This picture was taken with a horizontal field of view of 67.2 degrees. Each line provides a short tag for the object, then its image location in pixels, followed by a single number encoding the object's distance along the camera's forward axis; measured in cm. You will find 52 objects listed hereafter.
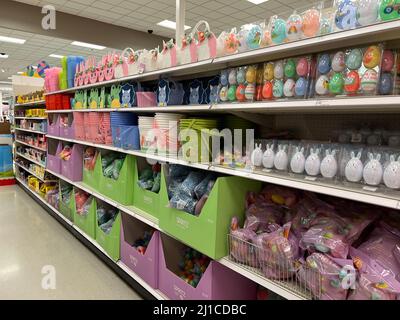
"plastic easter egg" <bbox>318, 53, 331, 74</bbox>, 127
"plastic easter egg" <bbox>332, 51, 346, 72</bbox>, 121
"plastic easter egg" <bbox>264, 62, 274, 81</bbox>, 150
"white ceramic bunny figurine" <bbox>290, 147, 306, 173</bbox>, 140
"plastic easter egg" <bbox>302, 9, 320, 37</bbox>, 128
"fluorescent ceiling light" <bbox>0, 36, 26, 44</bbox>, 813
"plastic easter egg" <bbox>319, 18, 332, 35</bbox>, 124
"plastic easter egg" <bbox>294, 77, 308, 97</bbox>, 134
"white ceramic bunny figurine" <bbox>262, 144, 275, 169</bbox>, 152
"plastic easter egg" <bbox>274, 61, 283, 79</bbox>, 144
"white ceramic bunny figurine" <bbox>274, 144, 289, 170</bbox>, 147
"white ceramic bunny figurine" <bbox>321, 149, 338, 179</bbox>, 129
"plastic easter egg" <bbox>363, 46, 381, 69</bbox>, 111
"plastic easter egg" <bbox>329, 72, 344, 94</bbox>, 121
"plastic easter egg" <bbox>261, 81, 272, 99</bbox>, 149
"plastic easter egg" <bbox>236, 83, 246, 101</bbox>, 161
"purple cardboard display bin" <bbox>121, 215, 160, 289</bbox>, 225
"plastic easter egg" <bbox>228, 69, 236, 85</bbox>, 167
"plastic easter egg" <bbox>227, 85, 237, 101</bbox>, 167
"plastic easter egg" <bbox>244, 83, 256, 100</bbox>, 157
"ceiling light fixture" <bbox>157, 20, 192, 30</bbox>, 707
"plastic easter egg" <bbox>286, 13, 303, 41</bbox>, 132
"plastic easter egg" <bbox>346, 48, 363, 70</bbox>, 116
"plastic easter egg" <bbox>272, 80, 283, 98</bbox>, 144
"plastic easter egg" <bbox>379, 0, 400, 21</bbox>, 102
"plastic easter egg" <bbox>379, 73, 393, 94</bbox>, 110
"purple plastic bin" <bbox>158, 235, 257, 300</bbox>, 177
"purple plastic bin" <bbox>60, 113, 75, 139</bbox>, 374
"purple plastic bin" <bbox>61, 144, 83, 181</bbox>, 365
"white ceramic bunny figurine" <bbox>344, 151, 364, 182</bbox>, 121
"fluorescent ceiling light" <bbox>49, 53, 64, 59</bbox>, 1012
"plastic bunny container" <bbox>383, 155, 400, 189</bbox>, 109
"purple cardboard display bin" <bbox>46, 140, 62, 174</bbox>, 417
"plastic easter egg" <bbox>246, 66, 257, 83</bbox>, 157
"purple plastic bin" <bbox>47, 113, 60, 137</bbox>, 421
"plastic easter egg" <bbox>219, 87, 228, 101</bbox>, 171
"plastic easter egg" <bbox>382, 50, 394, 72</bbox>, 110
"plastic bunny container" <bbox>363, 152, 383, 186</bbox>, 116
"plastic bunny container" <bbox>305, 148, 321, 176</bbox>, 134
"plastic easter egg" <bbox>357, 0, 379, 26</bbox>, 108
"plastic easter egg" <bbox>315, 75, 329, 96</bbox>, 126
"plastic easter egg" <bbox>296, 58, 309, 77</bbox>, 135
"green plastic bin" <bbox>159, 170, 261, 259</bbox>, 167
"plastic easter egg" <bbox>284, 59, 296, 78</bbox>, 140
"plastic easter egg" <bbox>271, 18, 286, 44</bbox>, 138
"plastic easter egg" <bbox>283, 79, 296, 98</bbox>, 139
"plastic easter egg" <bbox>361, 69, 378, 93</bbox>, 111
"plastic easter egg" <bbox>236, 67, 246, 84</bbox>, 161
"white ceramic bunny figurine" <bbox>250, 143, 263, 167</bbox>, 158
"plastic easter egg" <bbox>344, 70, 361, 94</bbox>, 115
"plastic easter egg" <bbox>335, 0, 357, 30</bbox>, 114
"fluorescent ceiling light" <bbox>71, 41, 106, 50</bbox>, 849
